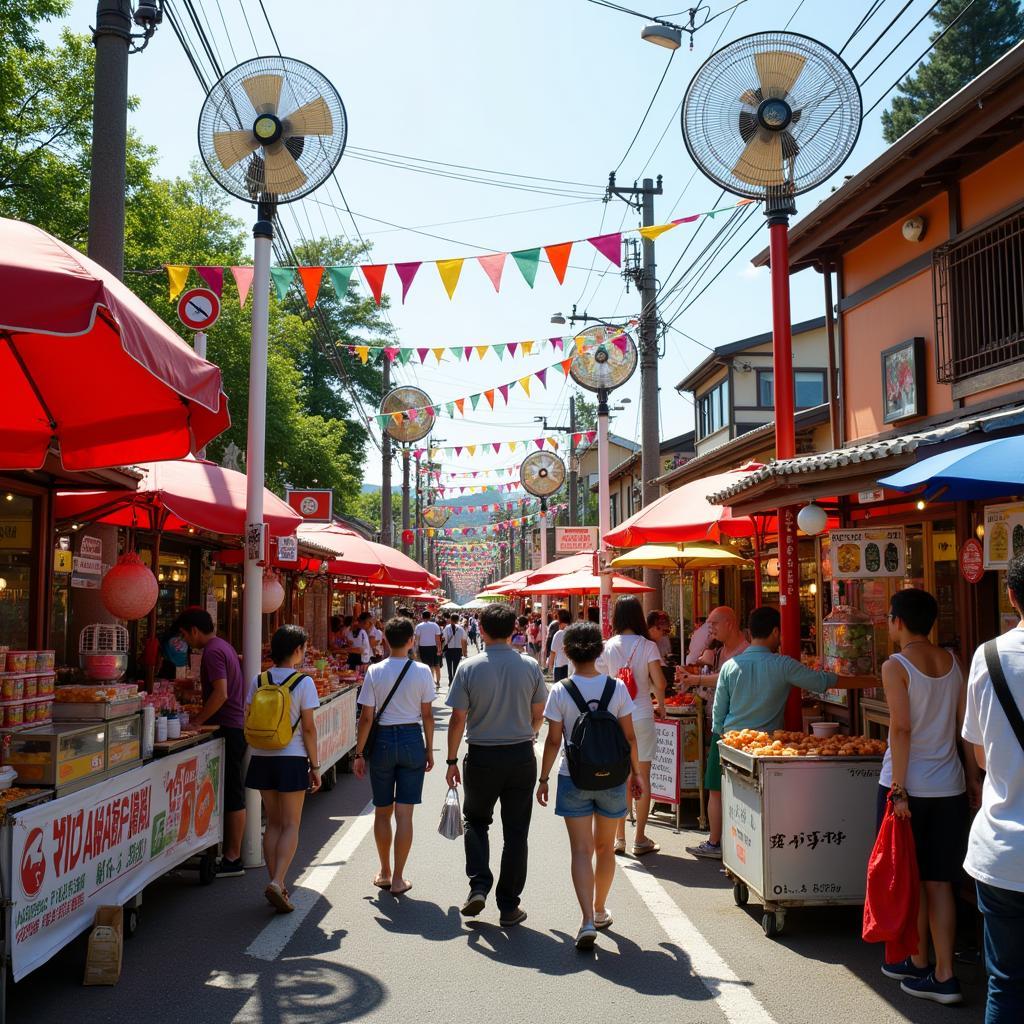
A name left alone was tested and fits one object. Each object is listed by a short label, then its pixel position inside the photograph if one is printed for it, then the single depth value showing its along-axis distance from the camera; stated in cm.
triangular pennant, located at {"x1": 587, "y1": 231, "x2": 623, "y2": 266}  1077
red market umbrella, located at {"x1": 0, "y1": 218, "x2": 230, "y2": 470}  412
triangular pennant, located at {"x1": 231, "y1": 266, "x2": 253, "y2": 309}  1104
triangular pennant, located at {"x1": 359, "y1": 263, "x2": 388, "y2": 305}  1127
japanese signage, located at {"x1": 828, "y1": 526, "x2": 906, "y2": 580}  816
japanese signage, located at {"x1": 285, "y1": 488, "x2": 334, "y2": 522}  1477
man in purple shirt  783
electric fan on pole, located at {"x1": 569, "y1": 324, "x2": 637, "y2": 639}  1582
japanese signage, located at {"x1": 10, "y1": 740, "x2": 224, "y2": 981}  487
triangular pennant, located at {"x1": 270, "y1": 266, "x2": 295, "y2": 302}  1116
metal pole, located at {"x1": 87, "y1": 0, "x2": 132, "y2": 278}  823
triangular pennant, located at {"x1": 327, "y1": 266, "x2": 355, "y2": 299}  1122
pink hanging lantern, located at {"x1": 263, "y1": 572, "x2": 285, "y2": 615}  1227
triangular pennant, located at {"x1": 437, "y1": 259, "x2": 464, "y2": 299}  1098
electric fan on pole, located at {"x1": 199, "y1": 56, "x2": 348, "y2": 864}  867
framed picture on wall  933
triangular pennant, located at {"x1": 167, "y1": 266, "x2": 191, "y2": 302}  1148
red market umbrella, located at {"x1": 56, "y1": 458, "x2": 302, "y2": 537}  881
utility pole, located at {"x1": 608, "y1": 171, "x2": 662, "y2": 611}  1747
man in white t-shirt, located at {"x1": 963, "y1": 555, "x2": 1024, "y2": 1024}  352
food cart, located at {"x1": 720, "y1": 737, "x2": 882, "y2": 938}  617
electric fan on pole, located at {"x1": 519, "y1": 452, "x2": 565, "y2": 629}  2717
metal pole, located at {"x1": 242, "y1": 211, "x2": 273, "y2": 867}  811
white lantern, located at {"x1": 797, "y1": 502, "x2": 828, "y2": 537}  816
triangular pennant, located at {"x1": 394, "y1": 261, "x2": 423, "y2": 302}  1118
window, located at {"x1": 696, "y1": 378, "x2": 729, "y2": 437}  2608
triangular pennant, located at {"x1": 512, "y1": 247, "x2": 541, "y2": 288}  1086
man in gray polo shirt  640
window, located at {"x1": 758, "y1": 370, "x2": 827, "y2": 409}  2495
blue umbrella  470
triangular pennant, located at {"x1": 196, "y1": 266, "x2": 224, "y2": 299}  1133
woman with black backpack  602
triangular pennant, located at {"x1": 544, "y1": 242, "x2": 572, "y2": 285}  1068
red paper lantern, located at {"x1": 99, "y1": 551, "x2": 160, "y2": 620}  859
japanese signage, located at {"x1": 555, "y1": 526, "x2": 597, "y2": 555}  1884
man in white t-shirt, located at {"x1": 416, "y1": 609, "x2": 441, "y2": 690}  2458
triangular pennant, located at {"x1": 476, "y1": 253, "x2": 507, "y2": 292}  1102
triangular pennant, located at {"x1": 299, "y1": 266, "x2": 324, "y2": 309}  1098
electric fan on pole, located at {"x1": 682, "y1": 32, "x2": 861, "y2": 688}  898
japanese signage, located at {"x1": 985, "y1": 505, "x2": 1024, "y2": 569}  619
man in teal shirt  729
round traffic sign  1180
